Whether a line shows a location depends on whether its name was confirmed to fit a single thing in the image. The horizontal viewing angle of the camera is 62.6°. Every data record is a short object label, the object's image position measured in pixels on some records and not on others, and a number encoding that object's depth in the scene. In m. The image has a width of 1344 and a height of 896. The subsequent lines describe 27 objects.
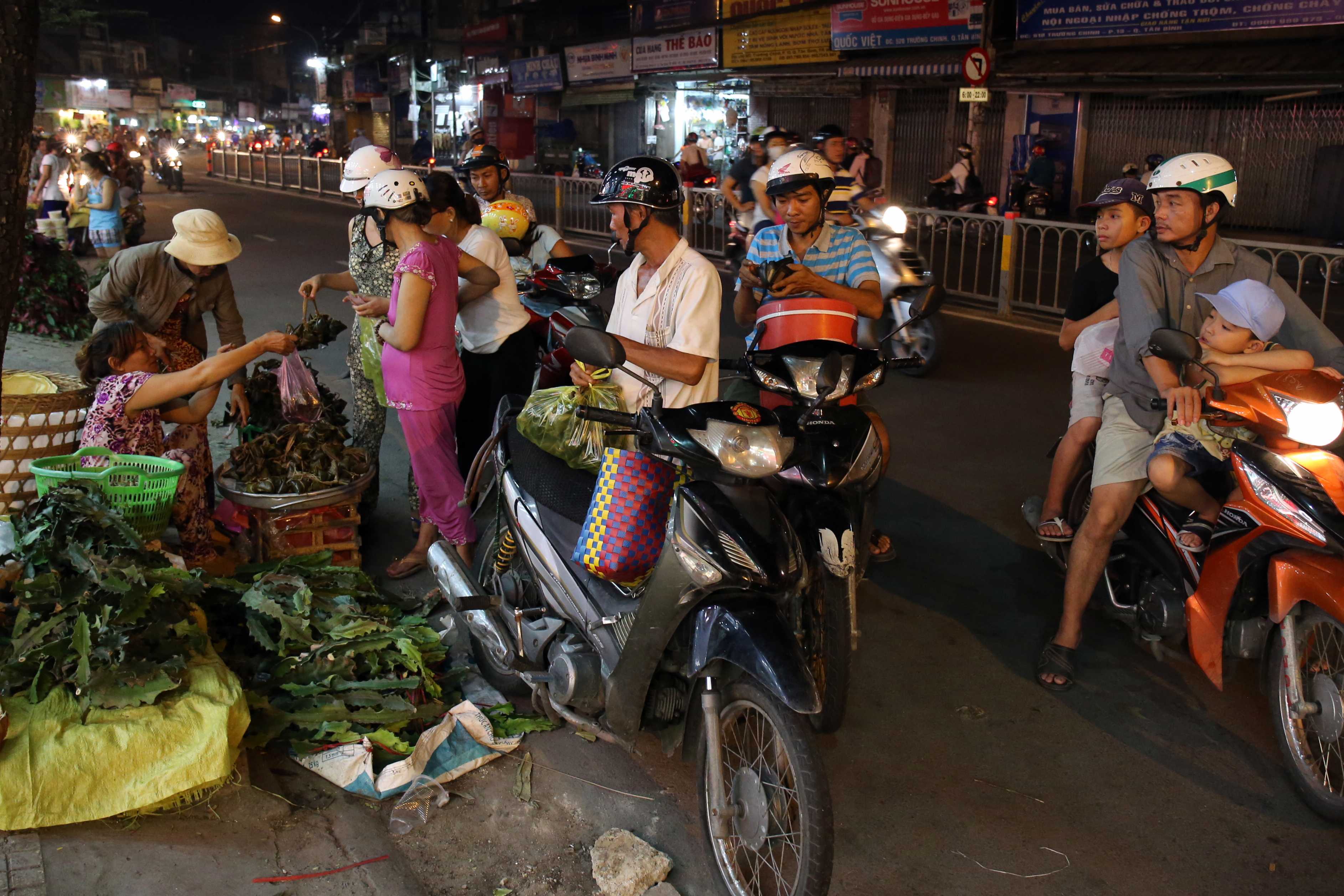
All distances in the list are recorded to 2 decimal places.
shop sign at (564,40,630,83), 26.50
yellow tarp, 3.12
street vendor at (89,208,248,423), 5.62
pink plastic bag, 5.40
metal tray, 4.82
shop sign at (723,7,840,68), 20.47
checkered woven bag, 3.49
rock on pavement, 3.12
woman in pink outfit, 4.63
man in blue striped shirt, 4.75
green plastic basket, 4.07
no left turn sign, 14.06
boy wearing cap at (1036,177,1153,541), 4.88
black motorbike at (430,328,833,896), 2.78
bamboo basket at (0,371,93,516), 4.46
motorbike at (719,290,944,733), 3.40
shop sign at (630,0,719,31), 24.88
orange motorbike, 3.38
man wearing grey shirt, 3.99
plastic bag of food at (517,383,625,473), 3.80
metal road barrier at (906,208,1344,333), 10.18
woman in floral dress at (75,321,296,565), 4.50
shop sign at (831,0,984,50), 17.45
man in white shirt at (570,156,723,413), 3.51
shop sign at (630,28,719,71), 23.25
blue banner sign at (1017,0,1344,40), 13.55
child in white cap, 3.66
